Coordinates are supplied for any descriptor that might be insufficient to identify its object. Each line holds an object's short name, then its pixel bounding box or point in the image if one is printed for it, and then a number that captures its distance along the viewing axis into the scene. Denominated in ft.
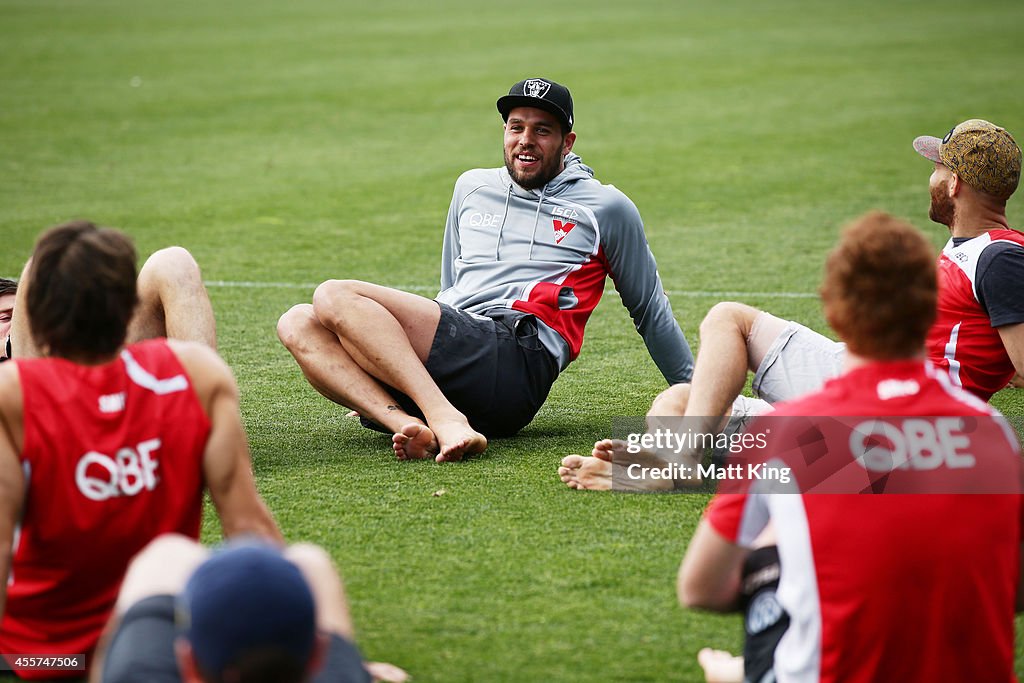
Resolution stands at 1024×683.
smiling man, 33.06
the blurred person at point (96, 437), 18.31
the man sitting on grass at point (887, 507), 15.89
